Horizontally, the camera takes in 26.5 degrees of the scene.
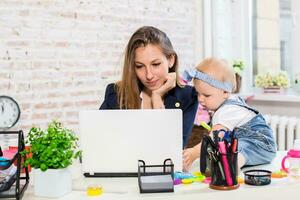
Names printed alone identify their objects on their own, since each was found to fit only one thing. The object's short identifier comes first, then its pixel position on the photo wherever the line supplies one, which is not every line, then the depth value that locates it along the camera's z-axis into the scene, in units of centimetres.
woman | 280
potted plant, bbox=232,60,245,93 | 514
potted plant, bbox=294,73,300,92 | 499
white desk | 206
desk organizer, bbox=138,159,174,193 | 208
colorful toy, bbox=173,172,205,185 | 219
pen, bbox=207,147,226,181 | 210
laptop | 222
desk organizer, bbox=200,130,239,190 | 210
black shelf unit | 205
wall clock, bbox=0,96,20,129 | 398
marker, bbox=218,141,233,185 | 210
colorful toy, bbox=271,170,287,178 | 226
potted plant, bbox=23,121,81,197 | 206
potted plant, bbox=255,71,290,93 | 494
